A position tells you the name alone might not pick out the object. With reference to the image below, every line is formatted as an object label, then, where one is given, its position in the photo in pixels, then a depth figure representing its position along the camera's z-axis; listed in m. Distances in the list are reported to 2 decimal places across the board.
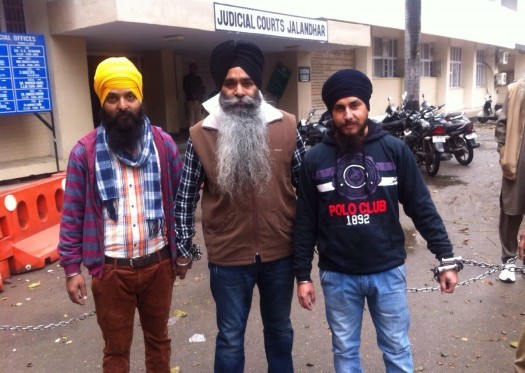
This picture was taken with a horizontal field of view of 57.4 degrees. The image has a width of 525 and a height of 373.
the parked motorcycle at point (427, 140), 8.96
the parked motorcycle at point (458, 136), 9.50
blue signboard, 7.47
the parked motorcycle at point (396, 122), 9.61
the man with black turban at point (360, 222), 2.24
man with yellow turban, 2.38
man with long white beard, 2.37
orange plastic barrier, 5.00
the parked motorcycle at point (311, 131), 10.36
